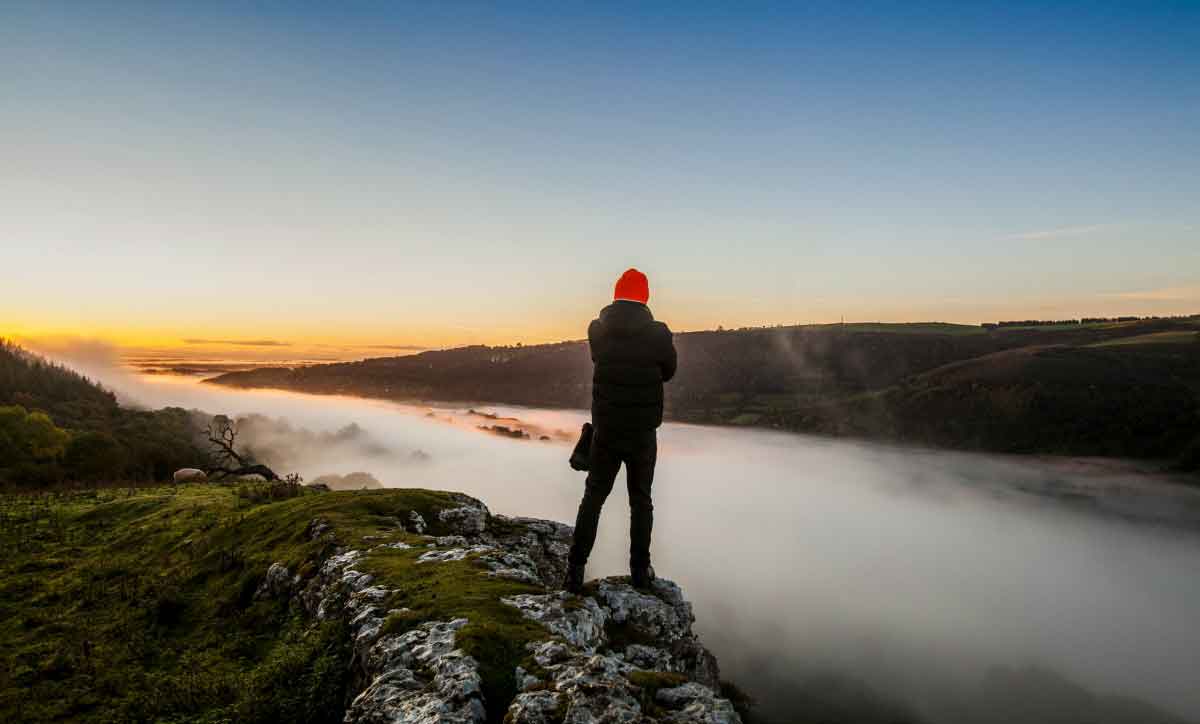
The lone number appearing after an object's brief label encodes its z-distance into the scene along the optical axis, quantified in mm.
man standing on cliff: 8617
